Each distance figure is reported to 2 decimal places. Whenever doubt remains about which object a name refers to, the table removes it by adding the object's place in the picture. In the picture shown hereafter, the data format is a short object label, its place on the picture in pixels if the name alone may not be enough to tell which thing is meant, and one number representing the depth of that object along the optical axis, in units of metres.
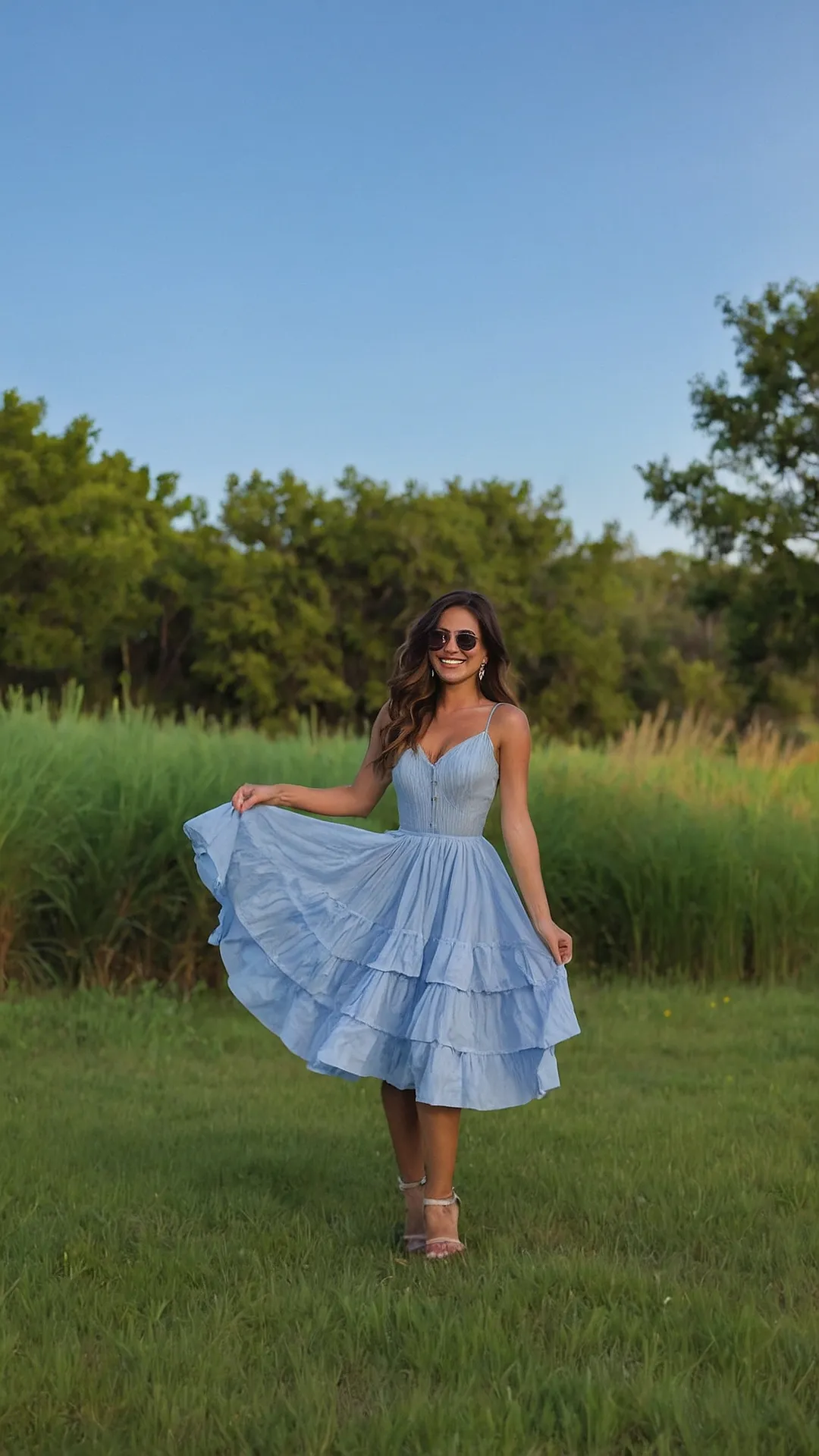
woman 3.87
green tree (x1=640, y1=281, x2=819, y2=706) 31.09
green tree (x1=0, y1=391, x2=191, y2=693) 36.81
